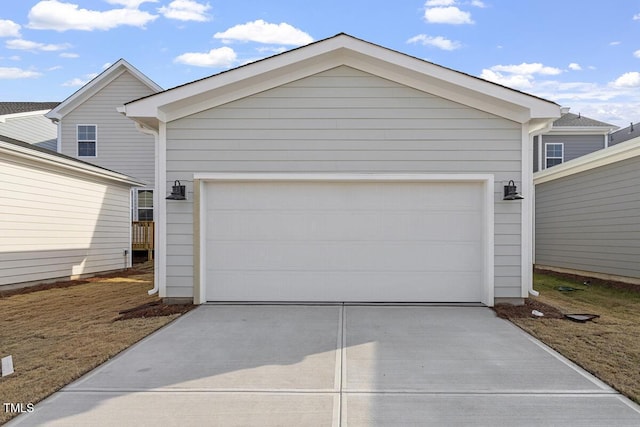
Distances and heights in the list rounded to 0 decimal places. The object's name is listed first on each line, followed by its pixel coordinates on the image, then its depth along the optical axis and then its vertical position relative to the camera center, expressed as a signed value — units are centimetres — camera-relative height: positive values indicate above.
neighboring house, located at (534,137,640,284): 905 +9
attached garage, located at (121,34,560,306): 666 +44
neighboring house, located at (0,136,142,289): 877 -2
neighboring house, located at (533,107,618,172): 1700 +304
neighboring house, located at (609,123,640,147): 1867 +387
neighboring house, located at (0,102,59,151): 1667 +380
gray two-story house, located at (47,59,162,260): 1600 +318
